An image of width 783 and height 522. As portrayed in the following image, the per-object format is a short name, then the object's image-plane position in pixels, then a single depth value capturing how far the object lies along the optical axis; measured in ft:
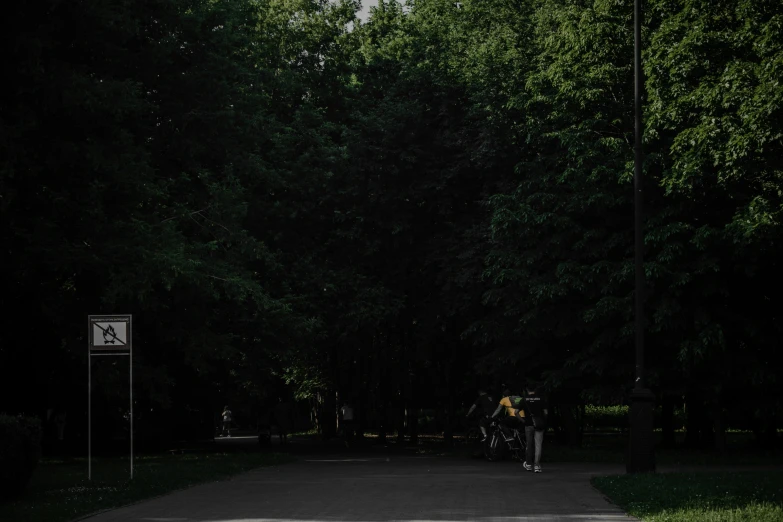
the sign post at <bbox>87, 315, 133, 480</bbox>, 67.31
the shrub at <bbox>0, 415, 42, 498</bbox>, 52.39
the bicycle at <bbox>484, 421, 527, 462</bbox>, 89.04
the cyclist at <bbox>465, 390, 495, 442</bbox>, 95.09
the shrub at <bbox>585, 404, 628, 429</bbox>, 184.44
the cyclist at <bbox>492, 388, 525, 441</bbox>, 84.27
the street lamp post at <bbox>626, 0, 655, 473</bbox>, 68.95
